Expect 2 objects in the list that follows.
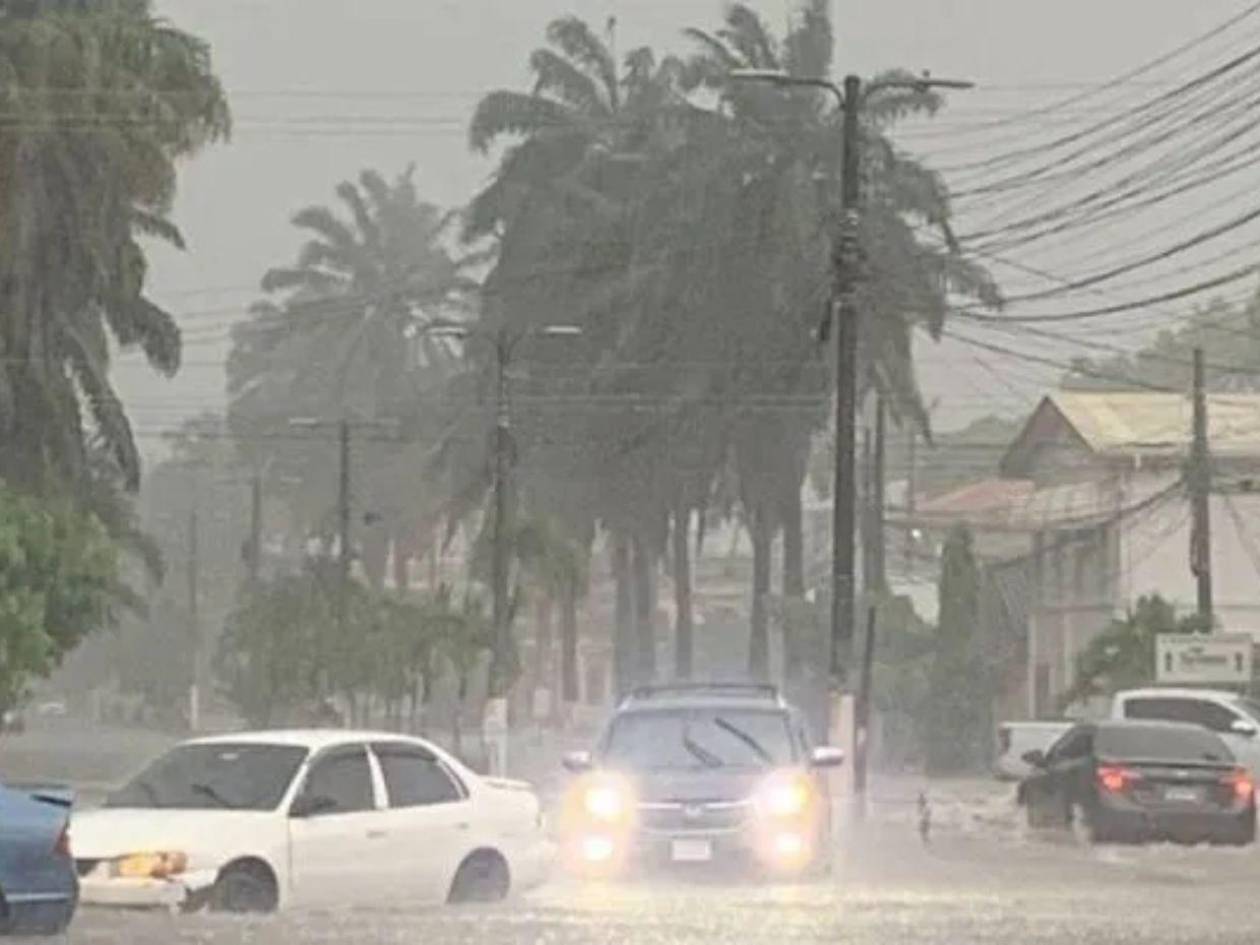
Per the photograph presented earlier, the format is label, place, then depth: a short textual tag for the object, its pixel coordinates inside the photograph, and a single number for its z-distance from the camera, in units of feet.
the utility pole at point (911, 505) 308.19
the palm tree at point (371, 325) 340.59
